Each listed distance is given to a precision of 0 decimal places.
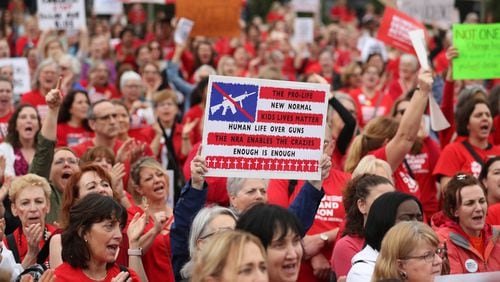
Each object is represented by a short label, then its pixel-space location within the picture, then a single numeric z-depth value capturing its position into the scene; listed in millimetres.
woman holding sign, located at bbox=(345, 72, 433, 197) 17937
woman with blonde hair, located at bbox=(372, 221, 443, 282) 11547
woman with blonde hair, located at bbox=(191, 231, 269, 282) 9805
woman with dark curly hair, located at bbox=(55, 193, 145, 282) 12461
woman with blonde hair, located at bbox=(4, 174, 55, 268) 14875
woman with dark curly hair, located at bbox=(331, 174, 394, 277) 13914
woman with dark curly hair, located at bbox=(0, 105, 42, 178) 20281
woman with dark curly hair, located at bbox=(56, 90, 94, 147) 22969
